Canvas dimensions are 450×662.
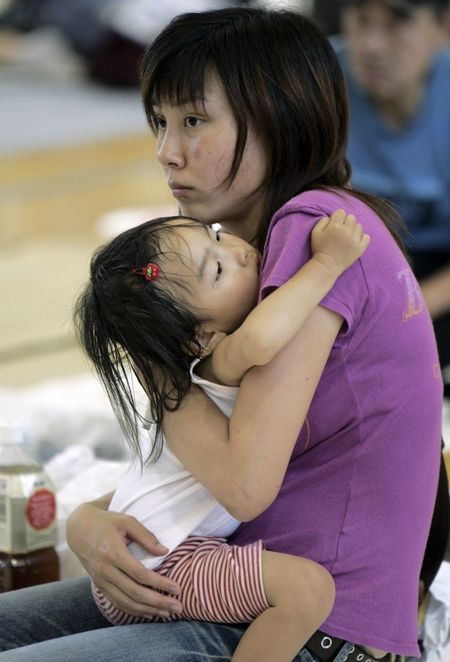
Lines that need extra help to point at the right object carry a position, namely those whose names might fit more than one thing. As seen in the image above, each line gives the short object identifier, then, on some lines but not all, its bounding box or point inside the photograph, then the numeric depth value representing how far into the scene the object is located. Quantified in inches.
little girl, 161.6
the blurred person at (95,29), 482.1
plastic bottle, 181.2
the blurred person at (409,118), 222.9
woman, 161.1
